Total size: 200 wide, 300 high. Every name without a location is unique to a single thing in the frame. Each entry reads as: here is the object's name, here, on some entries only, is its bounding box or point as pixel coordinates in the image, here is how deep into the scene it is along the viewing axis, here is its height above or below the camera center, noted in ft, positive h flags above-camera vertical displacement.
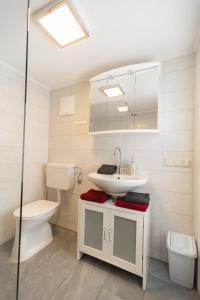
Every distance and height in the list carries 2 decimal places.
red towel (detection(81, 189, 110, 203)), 4.50 -1.47
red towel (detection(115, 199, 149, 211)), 3.90 -1.51
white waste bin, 3.80 -2.96
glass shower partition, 4.76 +0.70
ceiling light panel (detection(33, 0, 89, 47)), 3.36 +3.37
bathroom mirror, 4.79 +1.96
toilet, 4.81 -2.32
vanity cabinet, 3.88 -2.51
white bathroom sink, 4.09 -0.96
